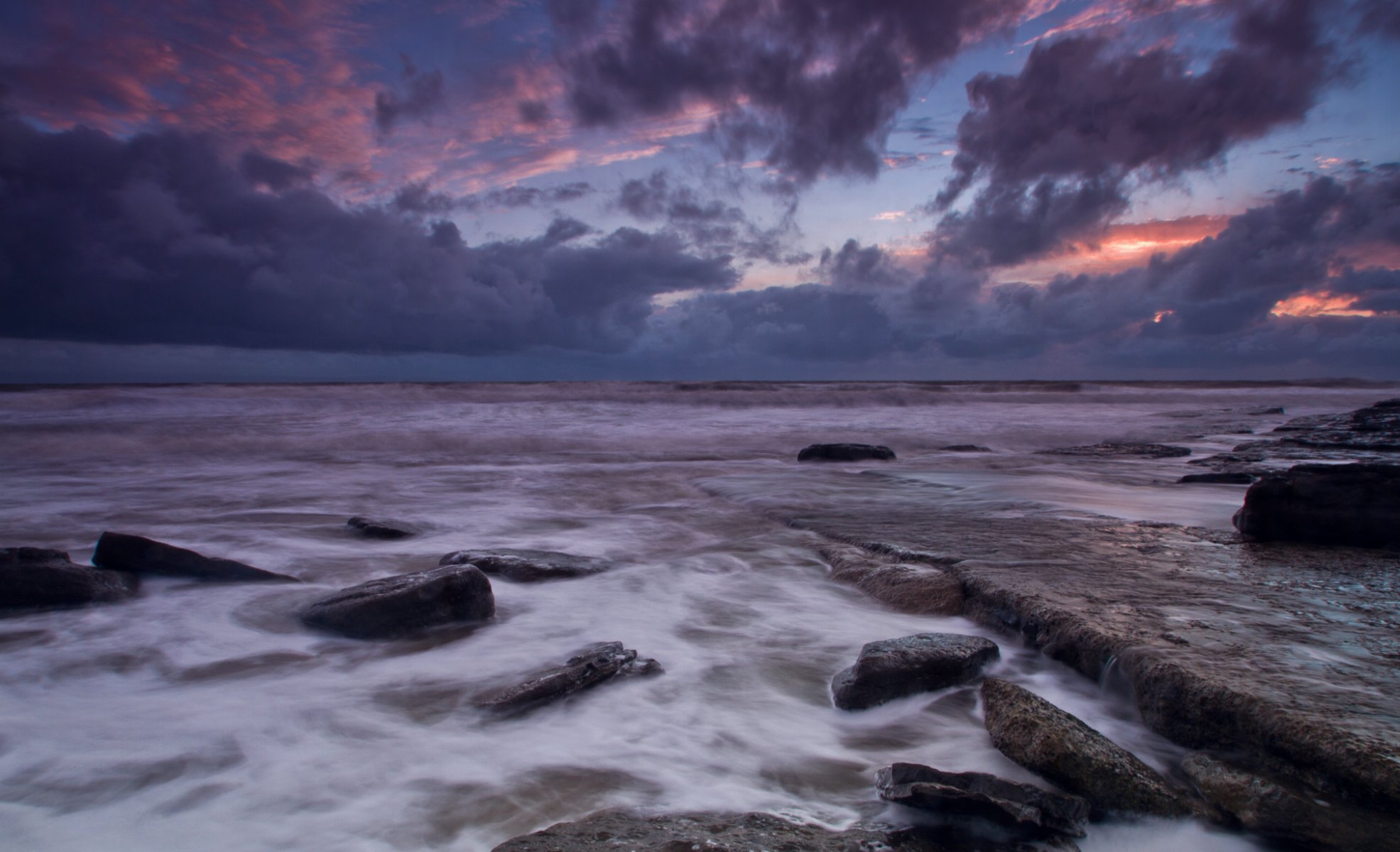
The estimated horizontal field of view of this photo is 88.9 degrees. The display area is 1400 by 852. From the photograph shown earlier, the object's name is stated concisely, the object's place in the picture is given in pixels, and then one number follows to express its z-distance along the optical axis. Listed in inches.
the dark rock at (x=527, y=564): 141.3
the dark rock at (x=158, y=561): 140.4
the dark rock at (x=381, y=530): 179.8
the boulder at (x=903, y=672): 83.5
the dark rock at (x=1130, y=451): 341.1
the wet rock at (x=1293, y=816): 52.4
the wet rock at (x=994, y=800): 55.0
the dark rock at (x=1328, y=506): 131.8
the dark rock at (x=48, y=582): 120.5
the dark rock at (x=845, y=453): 327.9
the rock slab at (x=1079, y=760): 58.8
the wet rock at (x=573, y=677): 86.0
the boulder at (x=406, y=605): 110.6
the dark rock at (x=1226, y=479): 222.4
